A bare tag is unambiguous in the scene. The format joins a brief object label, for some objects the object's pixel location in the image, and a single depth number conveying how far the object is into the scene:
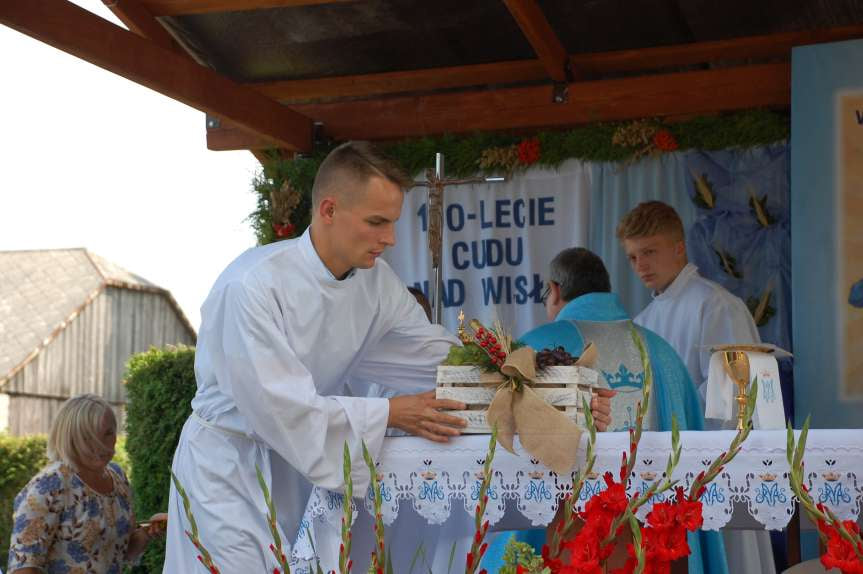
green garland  6.66
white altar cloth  3.12
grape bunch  3.37
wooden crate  3.32
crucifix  5.69
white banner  7.16
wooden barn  32.25
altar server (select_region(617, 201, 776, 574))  6.00
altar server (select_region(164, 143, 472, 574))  3.42
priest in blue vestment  4.71
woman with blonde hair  5.43
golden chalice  3.63
